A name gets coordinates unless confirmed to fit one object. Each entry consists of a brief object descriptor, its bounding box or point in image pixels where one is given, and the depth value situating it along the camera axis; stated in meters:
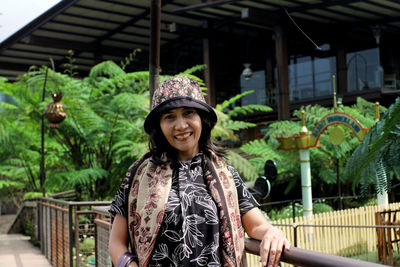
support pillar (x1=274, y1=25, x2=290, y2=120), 17.31
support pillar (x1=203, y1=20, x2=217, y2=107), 19.14
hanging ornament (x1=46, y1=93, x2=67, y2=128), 8.27
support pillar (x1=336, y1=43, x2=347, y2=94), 18.99
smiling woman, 1.74
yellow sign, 9.99
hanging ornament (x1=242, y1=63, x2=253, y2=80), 17.12
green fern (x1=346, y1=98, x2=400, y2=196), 2.17
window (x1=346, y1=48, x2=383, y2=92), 19.06
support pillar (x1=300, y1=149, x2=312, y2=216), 10.14
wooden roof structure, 16.30
